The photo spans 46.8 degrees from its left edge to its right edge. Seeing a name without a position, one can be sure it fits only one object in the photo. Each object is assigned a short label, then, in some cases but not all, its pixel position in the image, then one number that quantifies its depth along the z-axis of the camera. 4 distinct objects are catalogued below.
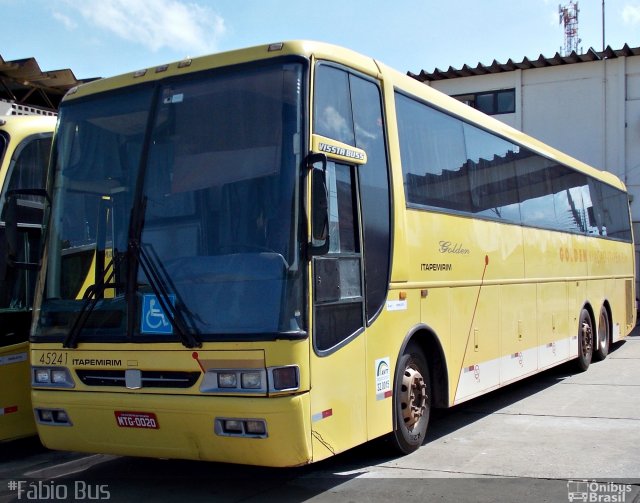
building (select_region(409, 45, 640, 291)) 23.56
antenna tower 42.00
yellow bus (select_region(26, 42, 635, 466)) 5.19
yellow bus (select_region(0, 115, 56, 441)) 7.07
